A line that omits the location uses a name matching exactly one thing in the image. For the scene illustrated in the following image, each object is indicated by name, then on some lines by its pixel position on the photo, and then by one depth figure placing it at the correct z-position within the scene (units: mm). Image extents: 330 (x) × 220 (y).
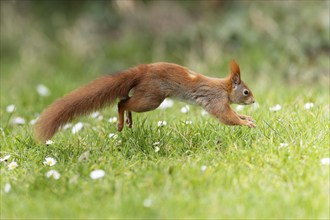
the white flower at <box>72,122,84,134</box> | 9799
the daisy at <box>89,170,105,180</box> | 7125
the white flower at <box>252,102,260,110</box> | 10508
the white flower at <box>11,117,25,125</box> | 11024
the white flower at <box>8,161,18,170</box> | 7916
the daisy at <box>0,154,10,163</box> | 8258
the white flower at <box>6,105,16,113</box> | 12039
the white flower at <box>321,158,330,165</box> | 7008
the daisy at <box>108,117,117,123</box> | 9859
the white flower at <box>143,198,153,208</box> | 6352
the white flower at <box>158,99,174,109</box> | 11347
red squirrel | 8133
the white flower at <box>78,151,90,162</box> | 7761
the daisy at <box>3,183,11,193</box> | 7086
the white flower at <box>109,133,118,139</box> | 8606
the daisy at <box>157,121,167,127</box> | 8875
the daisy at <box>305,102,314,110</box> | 9655
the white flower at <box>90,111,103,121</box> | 10588
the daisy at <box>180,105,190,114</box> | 10169
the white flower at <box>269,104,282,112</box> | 9820
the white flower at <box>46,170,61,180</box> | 7196
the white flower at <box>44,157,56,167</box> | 7853
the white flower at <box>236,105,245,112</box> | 10734
